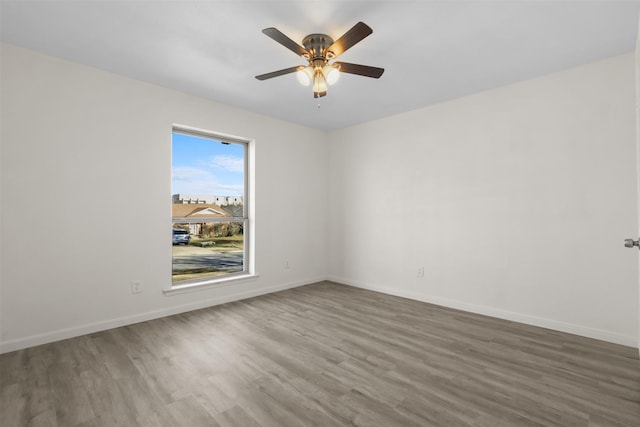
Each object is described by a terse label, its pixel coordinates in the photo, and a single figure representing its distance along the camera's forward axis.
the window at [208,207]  3.88
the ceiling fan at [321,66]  2.35
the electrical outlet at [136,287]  3.27
